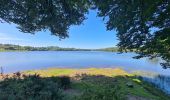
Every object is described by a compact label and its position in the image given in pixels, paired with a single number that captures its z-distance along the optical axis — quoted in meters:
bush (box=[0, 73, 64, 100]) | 2.39
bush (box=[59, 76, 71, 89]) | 6.97
